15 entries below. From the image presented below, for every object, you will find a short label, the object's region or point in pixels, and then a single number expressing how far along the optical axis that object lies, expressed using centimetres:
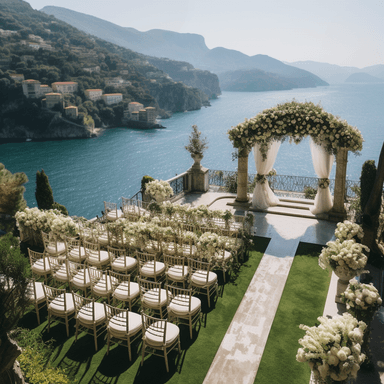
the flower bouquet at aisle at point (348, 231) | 757
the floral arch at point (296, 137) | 1113
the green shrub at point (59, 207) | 1352
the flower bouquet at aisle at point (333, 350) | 409
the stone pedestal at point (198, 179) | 1511
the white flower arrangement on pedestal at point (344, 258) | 649
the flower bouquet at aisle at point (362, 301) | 518
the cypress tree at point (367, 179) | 937
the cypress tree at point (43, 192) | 1360
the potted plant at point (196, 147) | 1452
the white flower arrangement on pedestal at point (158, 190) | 1194
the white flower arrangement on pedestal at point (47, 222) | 898
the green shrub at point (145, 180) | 1386
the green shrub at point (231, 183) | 1536
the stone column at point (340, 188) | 1152
